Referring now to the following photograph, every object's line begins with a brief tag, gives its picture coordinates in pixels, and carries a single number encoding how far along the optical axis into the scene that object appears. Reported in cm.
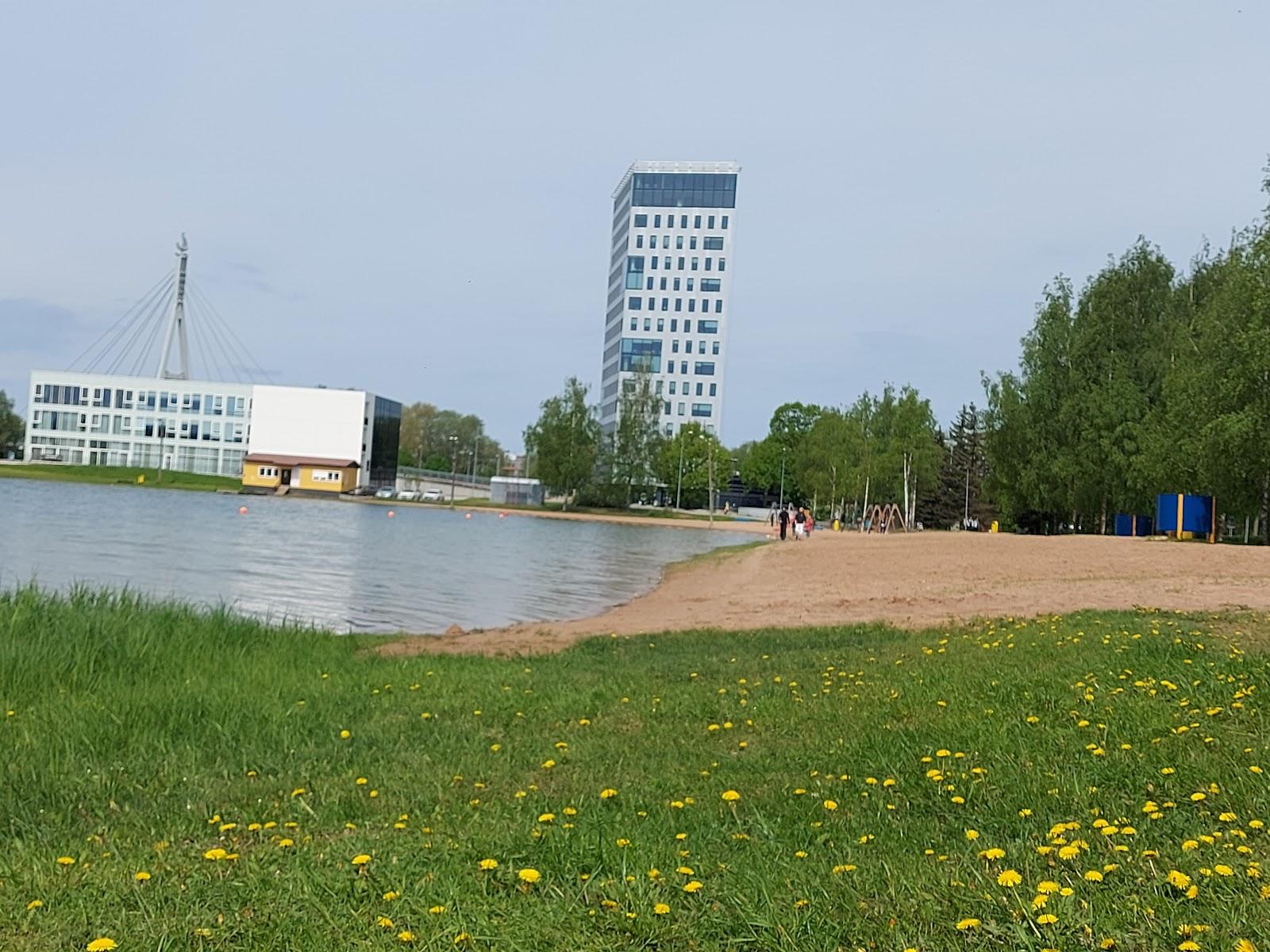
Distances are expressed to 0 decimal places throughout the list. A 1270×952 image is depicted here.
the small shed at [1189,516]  4572
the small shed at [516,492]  12312
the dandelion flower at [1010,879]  410
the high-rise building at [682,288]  14250
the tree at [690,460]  12138
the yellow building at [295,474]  12481
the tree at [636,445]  11350
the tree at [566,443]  11169
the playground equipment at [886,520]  7750
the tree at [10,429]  14600
